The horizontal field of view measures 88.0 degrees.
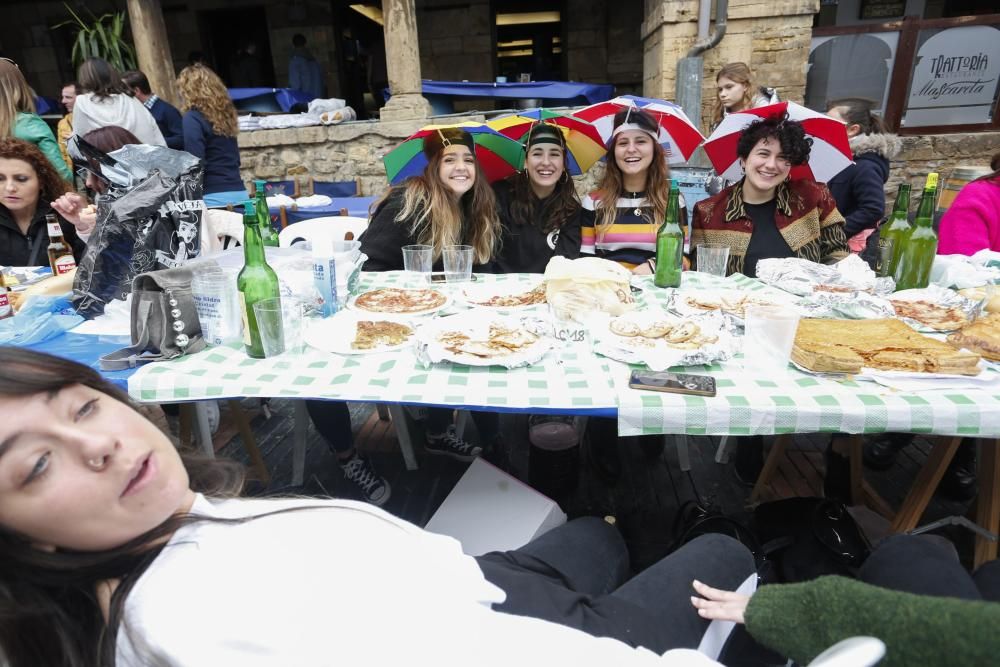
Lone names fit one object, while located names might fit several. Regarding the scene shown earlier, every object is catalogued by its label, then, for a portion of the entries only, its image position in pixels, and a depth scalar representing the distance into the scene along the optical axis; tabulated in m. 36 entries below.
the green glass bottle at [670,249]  2.18
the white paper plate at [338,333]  1.63
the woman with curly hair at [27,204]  2.76
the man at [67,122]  5.19
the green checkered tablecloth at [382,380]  1.38
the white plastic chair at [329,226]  3.23
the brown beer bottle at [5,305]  1.99
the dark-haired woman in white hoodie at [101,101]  4.45
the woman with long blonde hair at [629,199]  2.96
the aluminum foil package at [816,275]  2.08
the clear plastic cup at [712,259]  2.39
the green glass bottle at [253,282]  1.56
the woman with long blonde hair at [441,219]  2.79
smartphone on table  1.34
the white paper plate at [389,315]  1.92
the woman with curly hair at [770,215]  2.75
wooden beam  6.92
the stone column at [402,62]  6.40
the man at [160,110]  5.16
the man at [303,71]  8.69
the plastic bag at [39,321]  1.82
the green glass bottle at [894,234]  2.13
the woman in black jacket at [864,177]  3.81
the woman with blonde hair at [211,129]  4.45
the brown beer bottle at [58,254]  2.32
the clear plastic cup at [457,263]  2.29
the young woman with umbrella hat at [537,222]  3.11
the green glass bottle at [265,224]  2.30
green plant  6.76
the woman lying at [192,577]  0.71
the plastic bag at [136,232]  1.91
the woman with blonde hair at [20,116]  4.00
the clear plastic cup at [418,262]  2.41
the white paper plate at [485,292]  2.08
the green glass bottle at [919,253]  2.03
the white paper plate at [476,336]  1.50
